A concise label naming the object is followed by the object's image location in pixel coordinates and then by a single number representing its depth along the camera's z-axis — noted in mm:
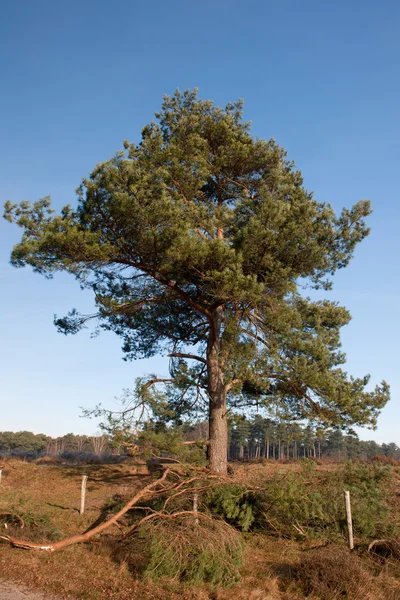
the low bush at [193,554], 7852
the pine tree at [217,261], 12648
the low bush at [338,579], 7062
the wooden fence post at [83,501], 13750
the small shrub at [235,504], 10578
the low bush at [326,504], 10086
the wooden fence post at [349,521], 9688
